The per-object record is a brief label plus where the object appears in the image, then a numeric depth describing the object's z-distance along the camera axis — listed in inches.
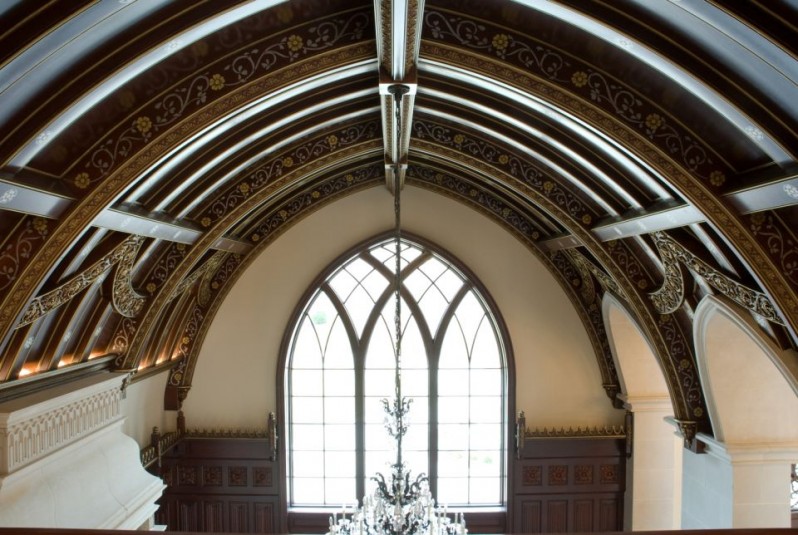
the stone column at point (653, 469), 347.9
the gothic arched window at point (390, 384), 375.9
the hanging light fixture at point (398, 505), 195.3
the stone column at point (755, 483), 235.6
